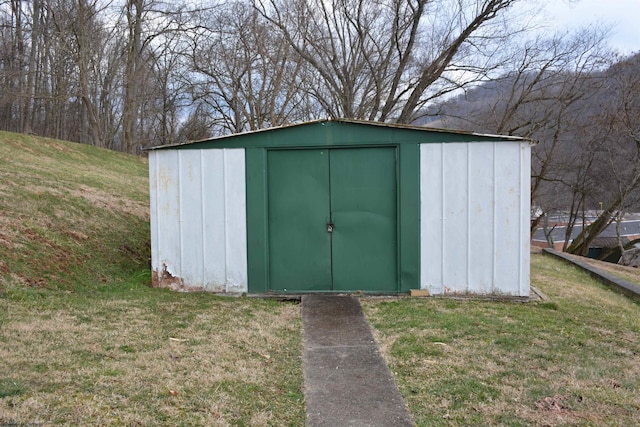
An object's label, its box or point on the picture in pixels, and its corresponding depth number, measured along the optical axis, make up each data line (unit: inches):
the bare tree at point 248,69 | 980.6
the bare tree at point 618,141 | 863.7
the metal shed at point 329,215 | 287.9
